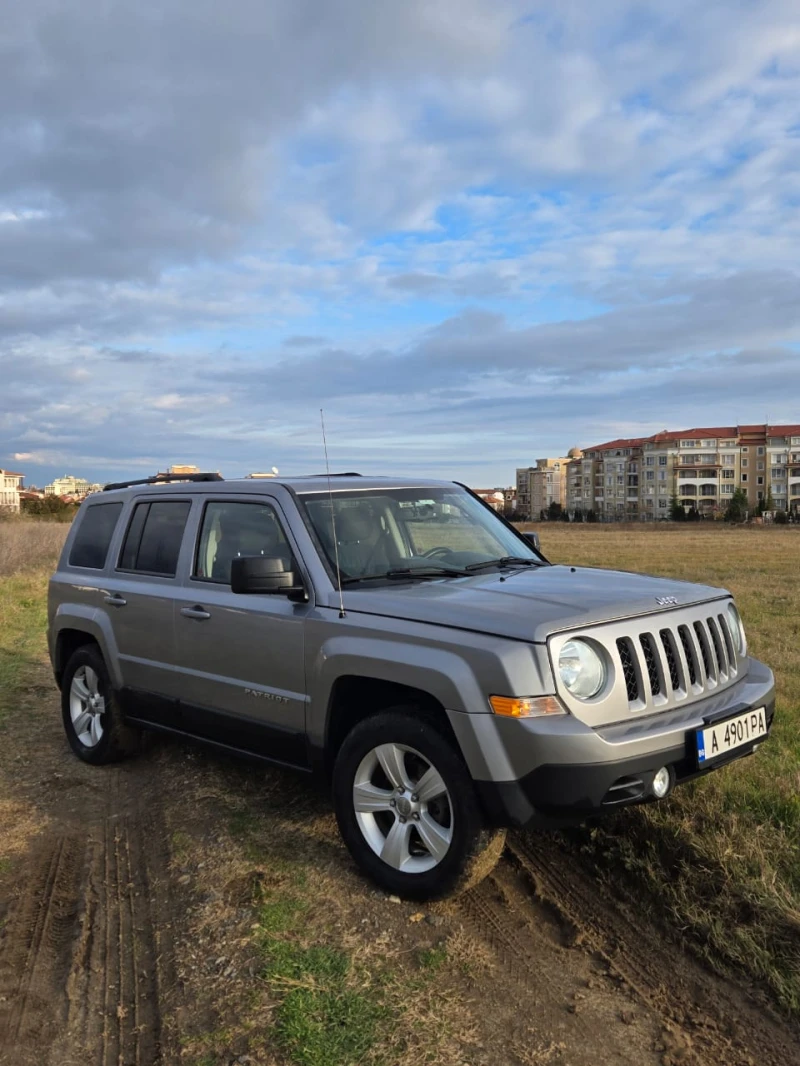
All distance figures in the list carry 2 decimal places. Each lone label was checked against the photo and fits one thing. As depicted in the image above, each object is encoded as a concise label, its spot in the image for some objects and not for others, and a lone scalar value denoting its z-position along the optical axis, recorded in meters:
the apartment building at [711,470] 128.00
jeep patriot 3.18
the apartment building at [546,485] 170.25
